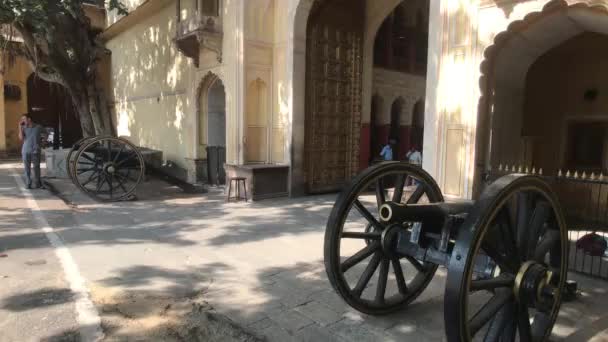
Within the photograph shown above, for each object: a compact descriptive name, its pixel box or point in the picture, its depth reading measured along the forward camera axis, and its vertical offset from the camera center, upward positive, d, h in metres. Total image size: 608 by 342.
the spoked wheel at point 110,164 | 9.19 -0.67
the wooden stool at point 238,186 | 9.85 -1.16
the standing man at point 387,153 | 11.98 -0.44
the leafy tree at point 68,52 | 12.54 +2.55
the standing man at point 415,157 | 11.41 -0.51
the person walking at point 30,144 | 10.16 -0.29
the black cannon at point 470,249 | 2.52 -0.78
